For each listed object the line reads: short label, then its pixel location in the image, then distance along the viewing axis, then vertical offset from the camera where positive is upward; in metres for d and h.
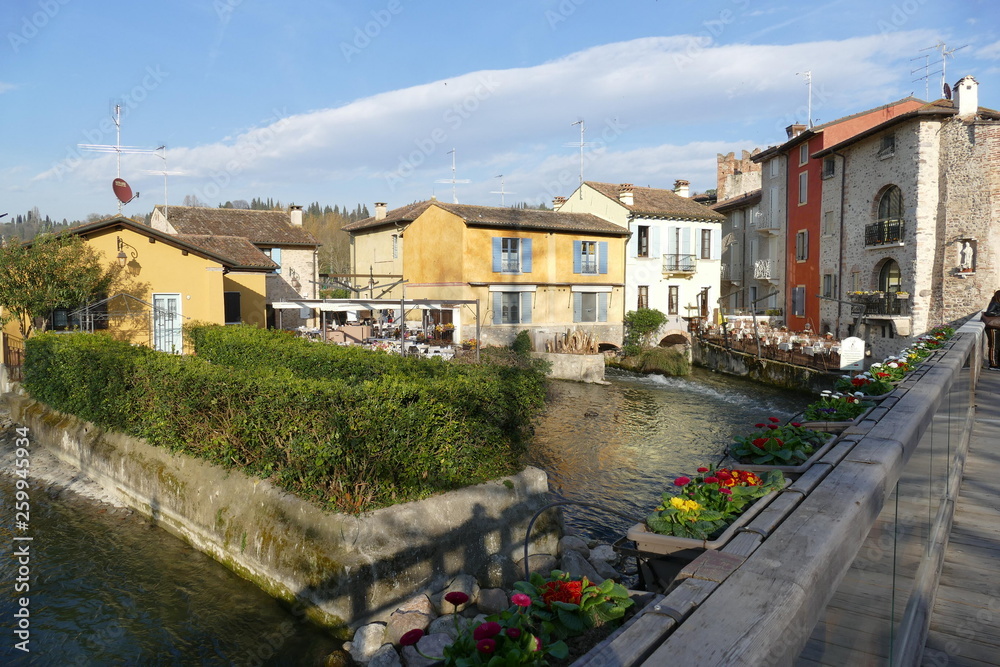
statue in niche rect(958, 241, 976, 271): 23.08 +1.44
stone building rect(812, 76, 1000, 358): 22.73 +2.92
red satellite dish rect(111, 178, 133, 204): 23.73 +4.19
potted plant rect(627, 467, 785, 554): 2.78 -1.01
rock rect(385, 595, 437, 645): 6.07 -3.11
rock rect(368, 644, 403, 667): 5.84 -3.32
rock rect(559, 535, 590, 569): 8.64 -3.39
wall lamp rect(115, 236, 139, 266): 19.88 +1.54
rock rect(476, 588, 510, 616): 6.68 -3.21
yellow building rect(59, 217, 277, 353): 19.70 +0.49
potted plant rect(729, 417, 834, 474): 3.57 -0.93
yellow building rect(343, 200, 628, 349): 29.77 +1.53
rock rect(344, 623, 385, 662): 6.13 -3.34
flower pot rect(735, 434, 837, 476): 3.27 -0.89
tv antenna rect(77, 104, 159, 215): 23.73 +4.32
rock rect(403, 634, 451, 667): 5.56 -3.08
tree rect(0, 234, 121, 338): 17.28 +0.66
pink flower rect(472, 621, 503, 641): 2.75 -1.44
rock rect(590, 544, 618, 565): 8.66 -3.54
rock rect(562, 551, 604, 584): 7.61 -3.25
